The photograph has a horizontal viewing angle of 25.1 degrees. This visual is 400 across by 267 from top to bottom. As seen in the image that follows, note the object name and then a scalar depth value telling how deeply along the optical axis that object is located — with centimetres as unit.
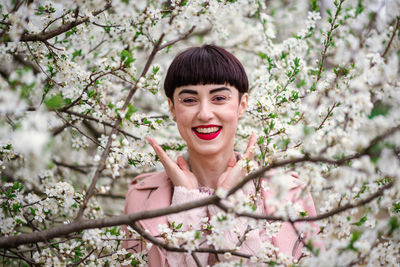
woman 172
